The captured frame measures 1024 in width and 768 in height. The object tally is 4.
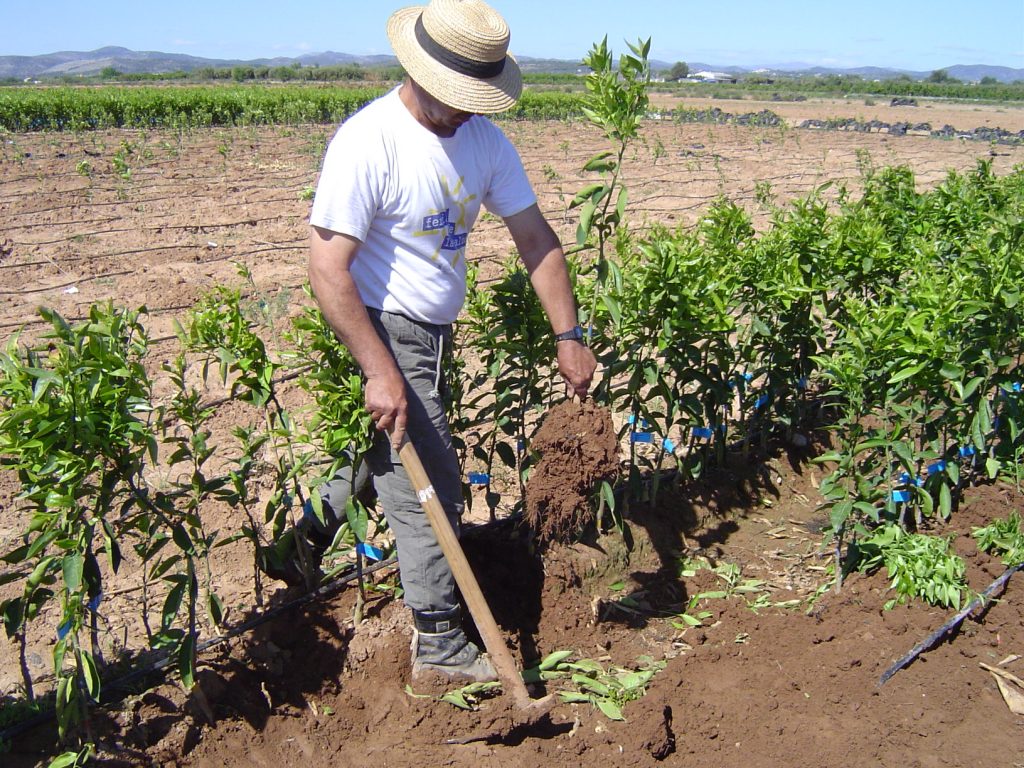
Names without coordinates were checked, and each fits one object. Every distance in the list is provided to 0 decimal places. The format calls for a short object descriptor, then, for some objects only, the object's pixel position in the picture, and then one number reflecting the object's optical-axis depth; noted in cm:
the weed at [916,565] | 313
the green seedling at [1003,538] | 340
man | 246
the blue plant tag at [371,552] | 308
